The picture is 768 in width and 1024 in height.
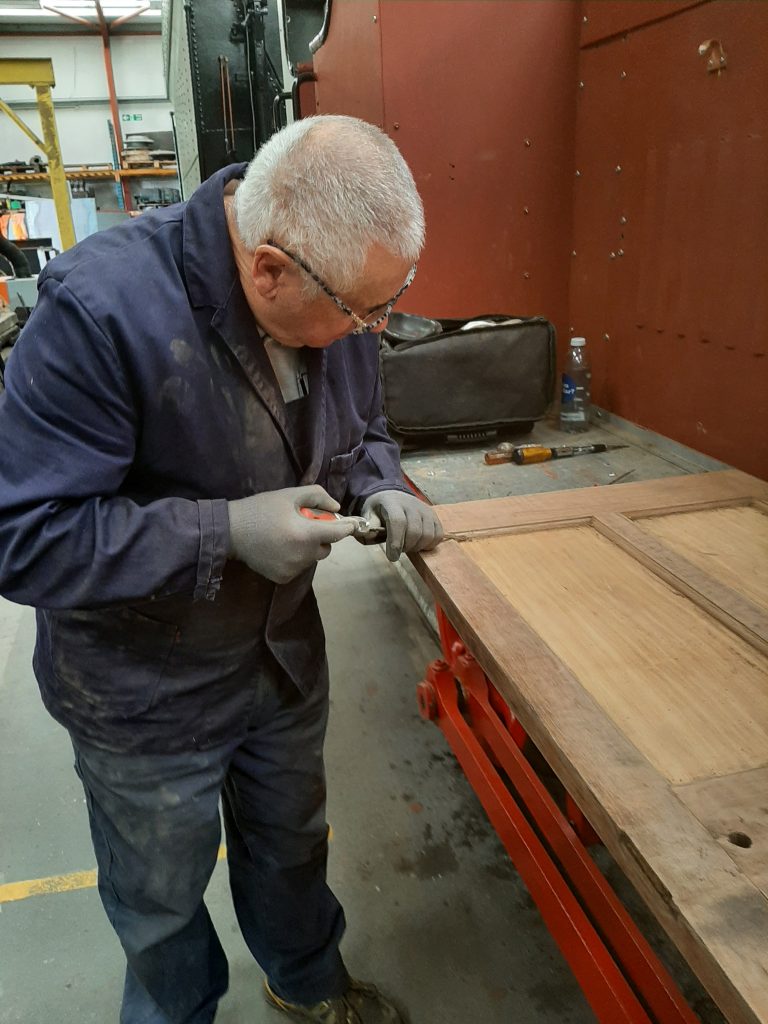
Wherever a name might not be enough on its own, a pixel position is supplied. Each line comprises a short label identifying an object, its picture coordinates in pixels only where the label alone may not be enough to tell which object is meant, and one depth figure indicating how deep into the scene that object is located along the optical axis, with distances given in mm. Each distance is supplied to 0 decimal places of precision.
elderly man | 939
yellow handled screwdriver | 2350
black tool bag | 2420
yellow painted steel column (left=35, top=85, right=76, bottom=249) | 7219
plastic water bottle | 2643
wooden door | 737
